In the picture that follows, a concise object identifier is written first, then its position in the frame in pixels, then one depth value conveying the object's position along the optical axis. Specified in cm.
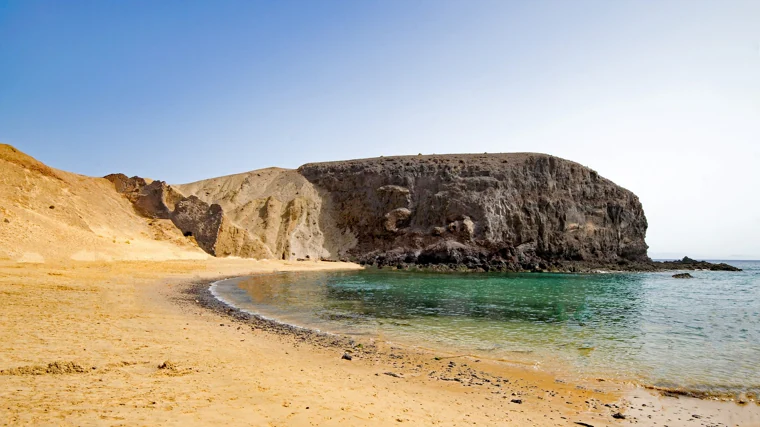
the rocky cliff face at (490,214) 5681
